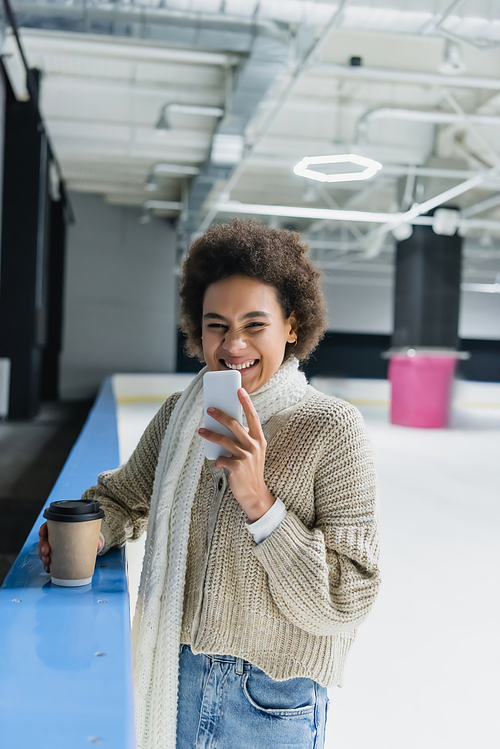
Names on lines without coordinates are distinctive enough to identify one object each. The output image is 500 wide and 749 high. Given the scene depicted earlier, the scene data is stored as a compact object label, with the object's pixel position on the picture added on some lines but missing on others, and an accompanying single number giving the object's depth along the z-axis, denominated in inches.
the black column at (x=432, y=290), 421.4
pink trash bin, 419.8
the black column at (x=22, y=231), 282.8
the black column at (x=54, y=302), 500.1
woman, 40.7
